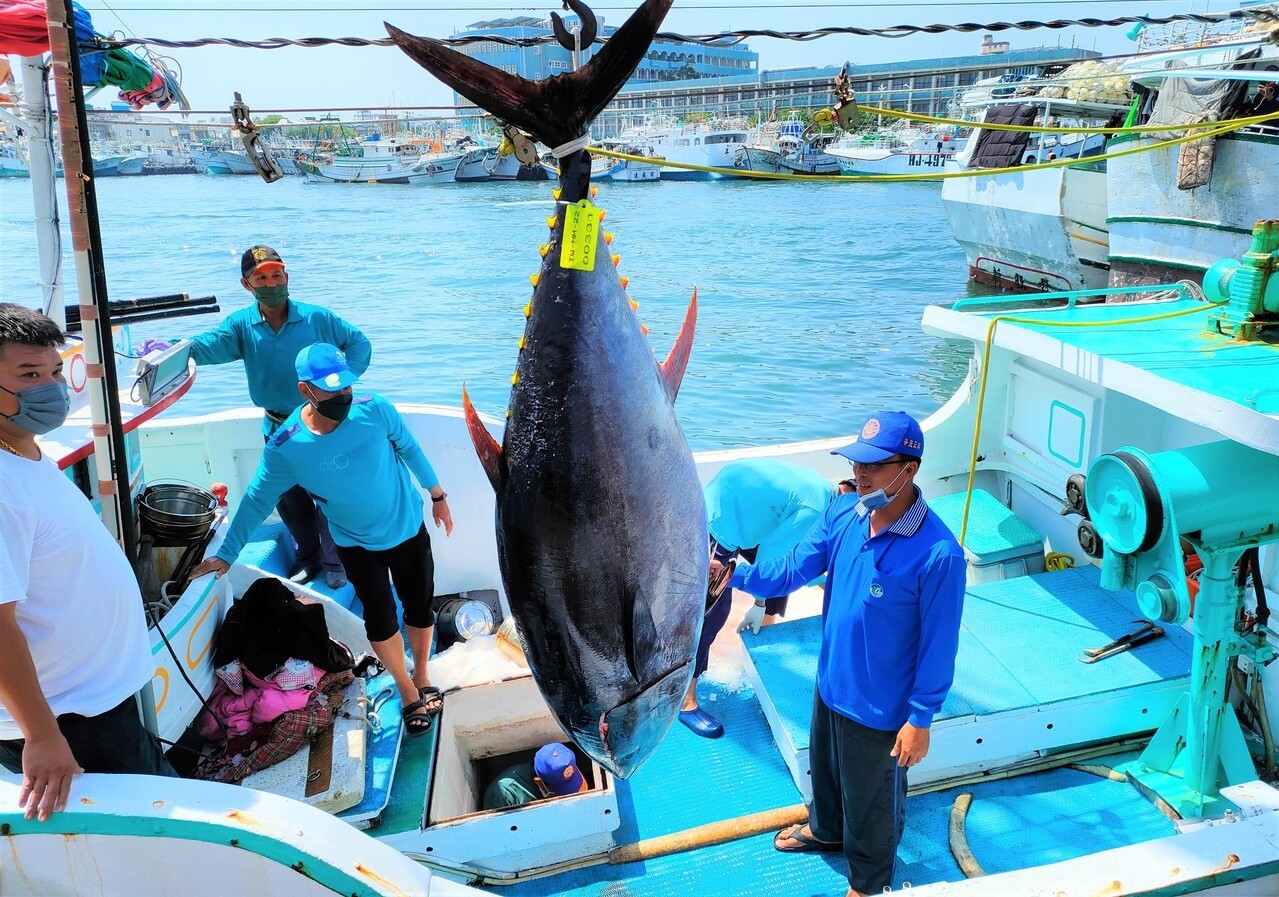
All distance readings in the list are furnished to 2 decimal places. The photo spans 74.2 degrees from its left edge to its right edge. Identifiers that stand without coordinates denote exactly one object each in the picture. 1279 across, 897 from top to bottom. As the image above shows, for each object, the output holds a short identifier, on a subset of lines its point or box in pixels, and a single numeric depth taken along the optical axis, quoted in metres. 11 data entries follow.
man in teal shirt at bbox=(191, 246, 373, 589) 3.55
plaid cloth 2.82
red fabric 2.39
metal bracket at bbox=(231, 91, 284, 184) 2.49
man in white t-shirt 1.72
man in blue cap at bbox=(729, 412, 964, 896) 2.12
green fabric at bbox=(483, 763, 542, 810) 3.01
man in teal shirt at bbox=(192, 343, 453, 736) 2.85
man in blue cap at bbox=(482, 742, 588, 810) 3.02
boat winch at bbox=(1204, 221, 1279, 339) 2.99
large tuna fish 1.40
